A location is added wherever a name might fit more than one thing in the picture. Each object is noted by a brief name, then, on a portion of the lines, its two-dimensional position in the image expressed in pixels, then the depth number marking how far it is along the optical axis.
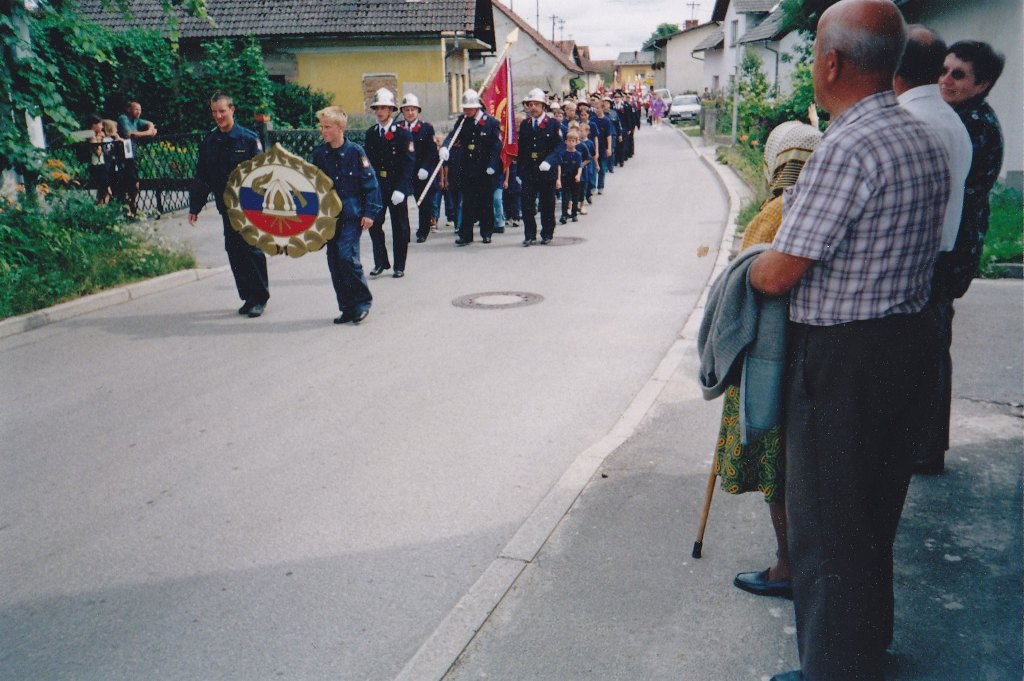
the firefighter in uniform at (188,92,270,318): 9.04
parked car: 61.64
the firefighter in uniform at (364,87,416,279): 11.79
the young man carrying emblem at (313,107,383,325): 8.69
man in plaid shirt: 2.53
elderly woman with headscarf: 3.25
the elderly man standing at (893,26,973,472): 3.62
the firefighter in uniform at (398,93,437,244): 12.83
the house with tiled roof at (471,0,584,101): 65.38
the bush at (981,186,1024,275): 9.55
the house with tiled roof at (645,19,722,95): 94.62
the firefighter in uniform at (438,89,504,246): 13.52
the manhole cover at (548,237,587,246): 13.82
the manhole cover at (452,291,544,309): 9.48
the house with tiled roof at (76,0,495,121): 27.83
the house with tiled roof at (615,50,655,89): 156.50
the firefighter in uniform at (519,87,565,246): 13.64
